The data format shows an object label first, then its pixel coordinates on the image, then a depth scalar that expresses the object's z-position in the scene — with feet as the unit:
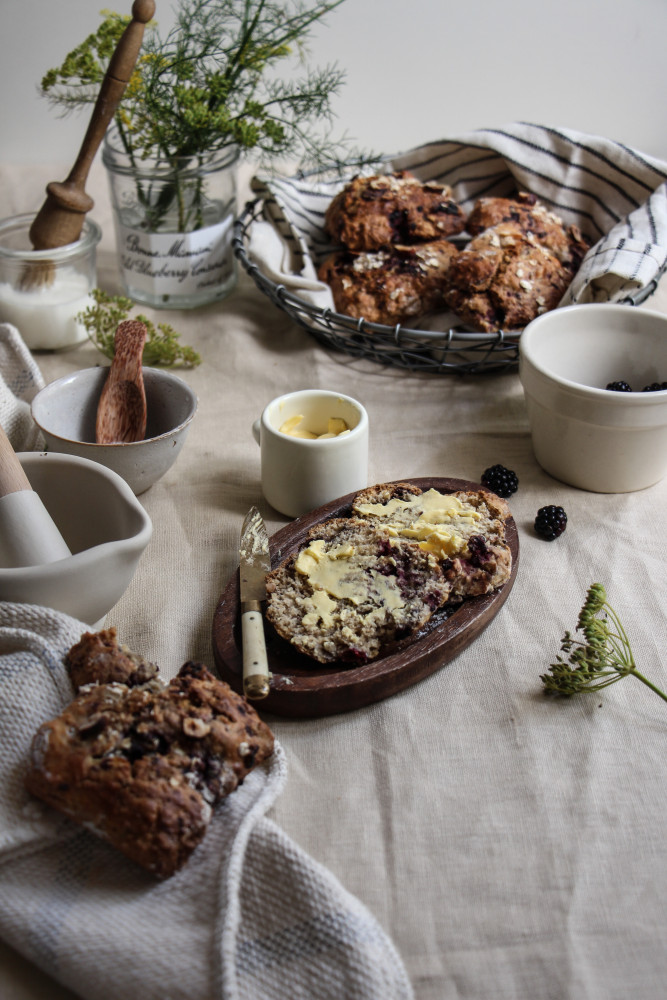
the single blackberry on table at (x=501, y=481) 2.52
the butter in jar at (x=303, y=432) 2.49
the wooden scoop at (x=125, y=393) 2.46
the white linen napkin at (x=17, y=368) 2.64
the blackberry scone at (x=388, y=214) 2.89
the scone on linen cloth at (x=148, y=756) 1.82
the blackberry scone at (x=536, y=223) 2.88
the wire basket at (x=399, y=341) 2.71
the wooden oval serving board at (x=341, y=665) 2.04
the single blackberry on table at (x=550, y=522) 2.41
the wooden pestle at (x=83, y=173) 2.66
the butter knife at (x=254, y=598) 2.01
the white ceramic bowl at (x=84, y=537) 2.01
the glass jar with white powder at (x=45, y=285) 2.86
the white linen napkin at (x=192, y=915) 1.75
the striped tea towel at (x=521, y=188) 2.86
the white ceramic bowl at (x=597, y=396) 2.43
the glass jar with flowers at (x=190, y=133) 2.90
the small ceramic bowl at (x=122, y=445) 2.36
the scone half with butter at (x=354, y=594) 2.07
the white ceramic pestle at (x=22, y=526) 2.09
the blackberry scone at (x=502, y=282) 2.74
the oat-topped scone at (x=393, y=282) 2.82
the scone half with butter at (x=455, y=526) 2.17
